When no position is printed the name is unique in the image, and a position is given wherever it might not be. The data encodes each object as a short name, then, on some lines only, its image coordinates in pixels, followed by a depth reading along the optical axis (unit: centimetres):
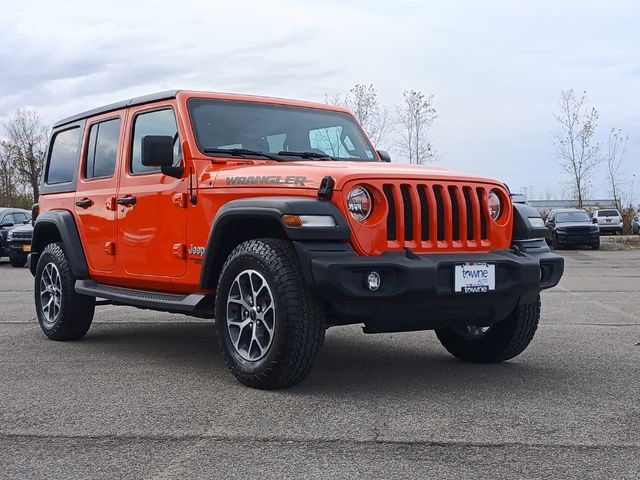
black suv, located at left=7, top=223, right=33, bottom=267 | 1986
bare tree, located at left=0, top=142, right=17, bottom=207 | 4588
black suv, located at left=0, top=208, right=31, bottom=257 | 2095
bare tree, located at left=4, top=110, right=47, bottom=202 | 4659
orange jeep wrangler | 492
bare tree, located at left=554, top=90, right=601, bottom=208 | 4494
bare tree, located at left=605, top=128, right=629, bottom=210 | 4700
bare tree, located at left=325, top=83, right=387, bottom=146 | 3872
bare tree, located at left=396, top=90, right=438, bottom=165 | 3919
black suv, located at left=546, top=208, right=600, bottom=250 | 2933
